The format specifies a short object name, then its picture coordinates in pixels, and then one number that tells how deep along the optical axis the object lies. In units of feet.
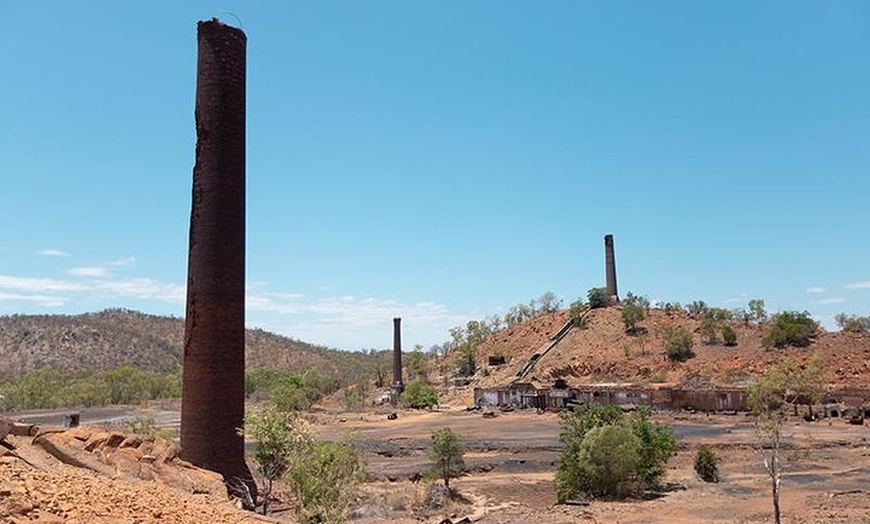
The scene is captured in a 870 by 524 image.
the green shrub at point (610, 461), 85.97
